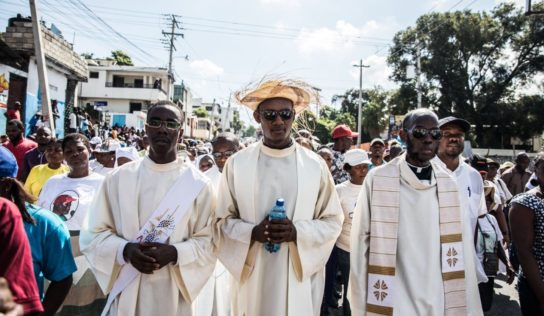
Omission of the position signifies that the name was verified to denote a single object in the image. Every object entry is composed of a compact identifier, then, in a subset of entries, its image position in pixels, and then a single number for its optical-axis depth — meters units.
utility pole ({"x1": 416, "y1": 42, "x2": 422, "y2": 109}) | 27.05
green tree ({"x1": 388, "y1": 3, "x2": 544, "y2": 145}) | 31.91
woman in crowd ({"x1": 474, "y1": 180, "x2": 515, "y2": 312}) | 3.93
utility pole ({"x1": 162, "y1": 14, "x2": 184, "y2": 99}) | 34.38
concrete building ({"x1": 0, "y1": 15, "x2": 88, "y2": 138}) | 12.61
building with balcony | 41.28
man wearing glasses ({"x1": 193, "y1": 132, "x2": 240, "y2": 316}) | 3.12
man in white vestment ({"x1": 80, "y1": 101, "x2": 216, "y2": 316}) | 2.49
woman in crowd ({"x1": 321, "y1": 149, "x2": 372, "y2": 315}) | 4.61
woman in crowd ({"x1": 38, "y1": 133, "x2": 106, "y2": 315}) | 3.38
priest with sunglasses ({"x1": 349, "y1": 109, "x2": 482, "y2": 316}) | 2.72
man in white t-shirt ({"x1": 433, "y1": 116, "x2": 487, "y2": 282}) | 3.80
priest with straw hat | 2.79
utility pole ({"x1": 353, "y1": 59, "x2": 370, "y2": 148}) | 33.03
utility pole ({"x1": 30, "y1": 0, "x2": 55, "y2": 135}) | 11.41
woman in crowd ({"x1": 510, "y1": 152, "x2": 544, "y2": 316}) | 2.83
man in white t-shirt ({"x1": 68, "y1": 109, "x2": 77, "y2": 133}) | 15.20
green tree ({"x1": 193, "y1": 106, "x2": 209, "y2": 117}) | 77.81
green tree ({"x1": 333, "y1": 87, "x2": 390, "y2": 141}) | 41.22
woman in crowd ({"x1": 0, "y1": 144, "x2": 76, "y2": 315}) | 2.17
